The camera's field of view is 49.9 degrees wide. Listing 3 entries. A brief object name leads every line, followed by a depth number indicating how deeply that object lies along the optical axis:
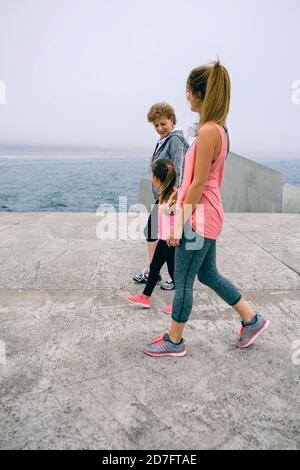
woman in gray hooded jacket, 2.69
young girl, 2.45
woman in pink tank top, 1.71
